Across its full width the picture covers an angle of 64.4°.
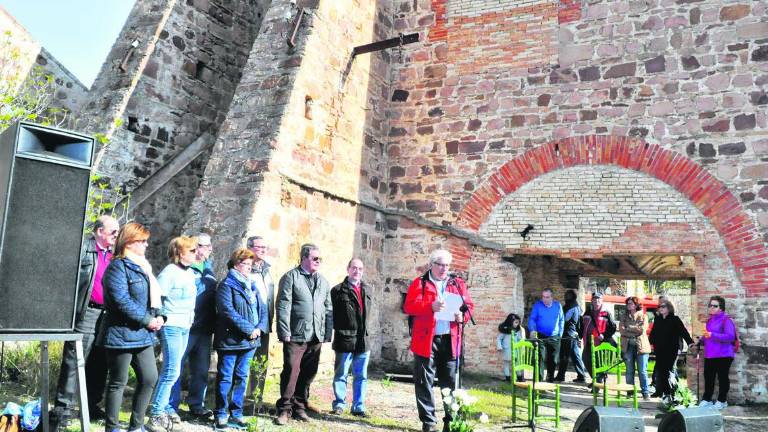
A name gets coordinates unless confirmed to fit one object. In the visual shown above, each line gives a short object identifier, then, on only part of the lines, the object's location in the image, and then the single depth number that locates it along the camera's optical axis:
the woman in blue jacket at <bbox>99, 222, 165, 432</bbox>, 4.05
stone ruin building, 7.55
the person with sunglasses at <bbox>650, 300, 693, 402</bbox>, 7.80
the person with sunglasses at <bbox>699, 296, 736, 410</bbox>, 7.12
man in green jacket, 5.42
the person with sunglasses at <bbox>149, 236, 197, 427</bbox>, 4.66
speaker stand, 3.21
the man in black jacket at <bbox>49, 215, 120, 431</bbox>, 4.42
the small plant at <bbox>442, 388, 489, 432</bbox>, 4.66
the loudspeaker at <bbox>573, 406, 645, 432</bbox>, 4.14
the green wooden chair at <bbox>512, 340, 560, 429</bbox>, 5.68
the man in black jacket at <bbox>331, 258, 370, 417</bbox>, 5.86
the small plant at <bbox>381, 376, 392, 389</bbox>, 7.62
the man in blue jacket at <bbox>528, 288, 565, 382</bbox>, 8.89
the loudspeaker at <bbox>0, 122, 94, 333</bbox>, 3.19
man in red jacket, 5.29
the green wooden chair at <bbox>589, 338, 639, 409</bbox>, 6.07
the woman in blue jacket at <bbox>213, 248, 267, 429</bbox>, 5.06
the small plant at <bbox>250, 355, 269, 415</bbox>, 5.37
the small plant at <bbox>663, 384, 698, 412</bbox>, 6.27
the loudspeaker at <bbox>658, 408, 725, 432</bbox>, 4.19
